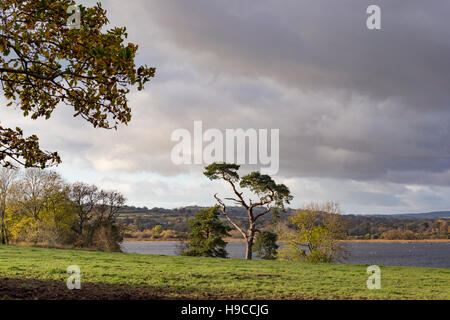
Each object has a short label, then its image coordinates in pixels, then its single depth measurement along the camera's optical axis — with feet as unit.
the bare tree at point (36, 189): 153.28
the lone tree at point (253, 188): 130.22
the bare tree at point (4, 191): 146.82
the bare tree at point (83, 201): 153.58
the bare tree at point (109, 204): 154.51
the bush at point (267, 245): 156.46
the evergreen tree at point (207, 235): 140.56
